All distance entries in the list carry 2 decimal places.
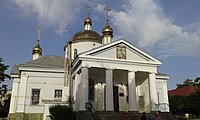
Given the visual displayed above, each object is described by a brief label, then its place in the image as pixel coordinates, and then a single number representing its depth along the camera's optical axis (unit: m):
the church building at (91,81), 18.95
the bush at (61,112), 16.59
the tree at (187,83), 57.16
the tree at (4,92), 28.38
